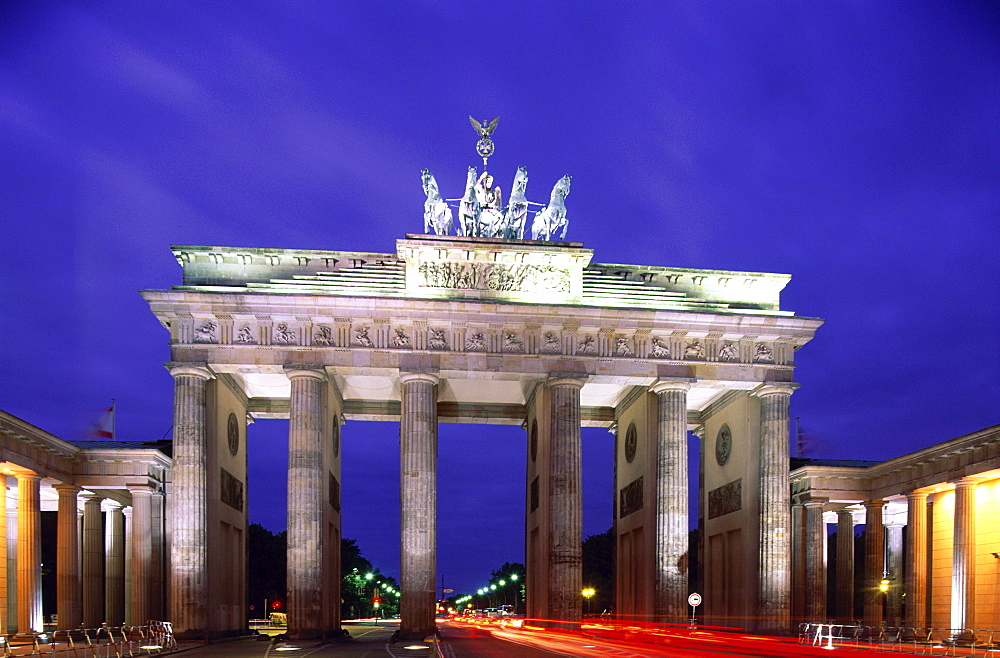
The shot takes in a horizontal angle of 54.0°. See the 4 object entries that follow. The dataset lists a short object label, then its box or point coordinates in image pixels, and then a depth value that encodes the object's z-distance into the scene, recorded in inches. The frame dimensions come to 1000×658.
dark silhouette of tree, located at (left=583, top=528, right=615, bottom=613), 4207.7
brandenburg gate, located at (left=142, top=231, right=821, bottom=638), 1791.3
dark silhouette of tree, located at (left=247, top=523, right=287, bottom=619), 4328.2
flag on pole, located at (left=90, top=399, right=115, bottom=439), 2315.5
